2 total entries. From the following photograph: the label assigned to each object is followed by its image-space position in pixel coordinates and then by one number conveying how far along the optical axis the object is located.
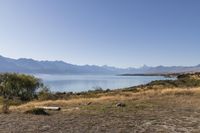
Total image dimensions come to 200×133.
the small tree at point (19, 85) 17.76
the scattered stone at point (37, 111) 8.87
